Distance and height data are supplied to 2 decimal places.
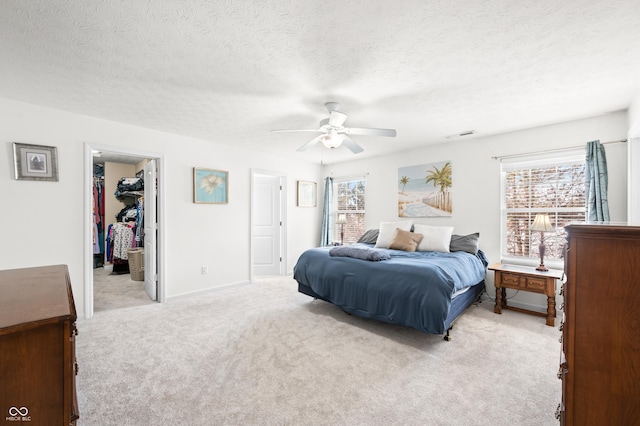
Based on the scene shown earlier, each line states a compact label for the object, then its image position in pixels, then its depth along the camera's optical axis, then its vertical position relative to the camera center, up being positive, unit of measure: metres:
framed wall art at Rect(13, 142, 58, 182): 2.80 +0.50
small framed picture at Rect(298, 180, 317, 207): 5.76 +0.36
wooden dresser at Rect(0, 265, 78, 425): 0.88 -0.53
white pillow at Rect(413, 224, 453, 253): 3.82 -0.40
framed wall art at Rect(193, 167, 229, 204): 4.18 +0.37
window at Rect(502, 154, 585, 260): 3.41 +0.15
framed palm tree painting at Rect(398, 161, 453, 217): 4.37 +0.35
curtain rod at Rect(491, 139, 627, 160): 3.08 +0.77
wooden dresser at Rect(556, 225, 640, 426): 1.06 -0.46
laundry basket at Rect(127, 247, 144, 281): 5.02 -1.01
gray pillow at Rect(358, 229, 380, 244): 4.75 -0.47
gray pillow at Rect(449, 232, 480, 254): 3.73 -0.45
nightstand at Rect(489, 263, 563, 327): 3.04 -0.83
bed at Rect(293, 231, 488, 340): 2.50 -0.77
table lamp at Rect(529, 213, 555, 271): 3.16 -0.19
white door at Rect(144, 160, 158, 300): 3.88 -0.32
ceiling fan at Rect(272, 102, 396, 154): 2.76 +0.85
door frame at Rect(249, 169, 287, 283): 5.50 -0.24
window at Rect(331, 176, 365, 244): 5.66 +0.07
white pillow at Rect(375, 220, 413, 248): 4.33 -0.33
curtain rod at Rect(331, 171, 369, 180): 5.47 +0.72
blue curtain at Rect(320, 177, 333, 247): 5.94 -0.06
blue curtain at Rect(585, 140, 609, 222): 2.98 +0.32
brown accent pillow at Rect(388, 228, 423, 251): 3.93 -0.44
